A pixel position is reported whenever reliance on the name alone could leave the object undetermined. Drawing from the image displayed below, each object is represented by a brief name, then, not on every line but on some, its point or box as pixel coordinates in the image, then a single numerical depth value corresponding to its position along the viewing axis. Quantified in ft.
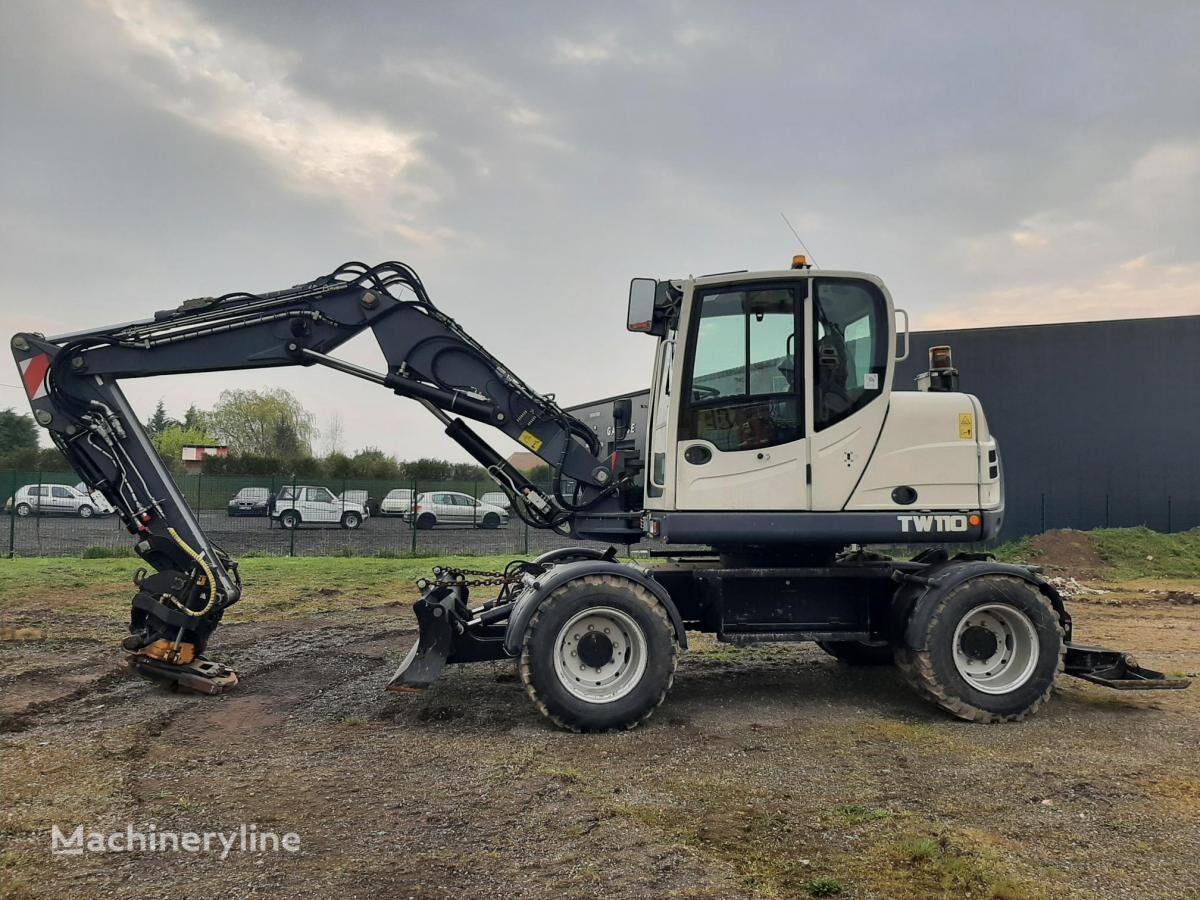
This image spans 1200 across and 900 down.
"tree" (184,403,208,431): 201.08
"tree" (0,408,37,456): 168.25
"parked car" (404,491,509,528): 86.12
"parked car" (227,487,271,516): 78.74
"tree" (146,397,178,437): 264.23
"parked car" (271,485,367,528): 79.82
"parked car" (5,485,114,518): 79.41
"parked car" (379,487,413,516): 84.48
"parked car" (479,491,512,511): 86.07
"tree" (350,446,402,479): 125.82
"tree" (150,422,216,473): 185.78
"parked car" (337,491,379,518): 83.11
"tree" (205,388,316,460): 197.06
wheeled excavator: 19.35
